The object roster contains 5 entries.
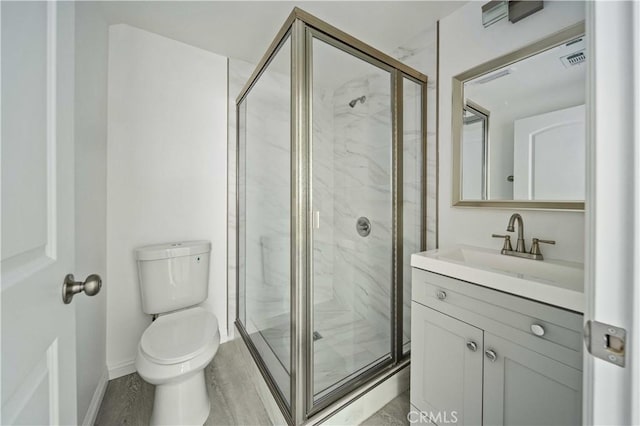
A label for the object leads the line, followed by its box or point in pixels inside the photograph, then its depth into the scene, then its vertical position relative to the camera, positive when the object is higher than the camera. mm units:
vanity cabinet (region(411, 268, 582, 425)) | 780 -541
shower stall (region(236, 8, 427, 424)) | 1147 +2
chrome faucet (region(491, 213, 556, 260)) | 1180 -162
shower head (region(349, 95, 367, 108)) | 1694 +768
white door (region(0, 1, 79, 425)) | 401 -3
